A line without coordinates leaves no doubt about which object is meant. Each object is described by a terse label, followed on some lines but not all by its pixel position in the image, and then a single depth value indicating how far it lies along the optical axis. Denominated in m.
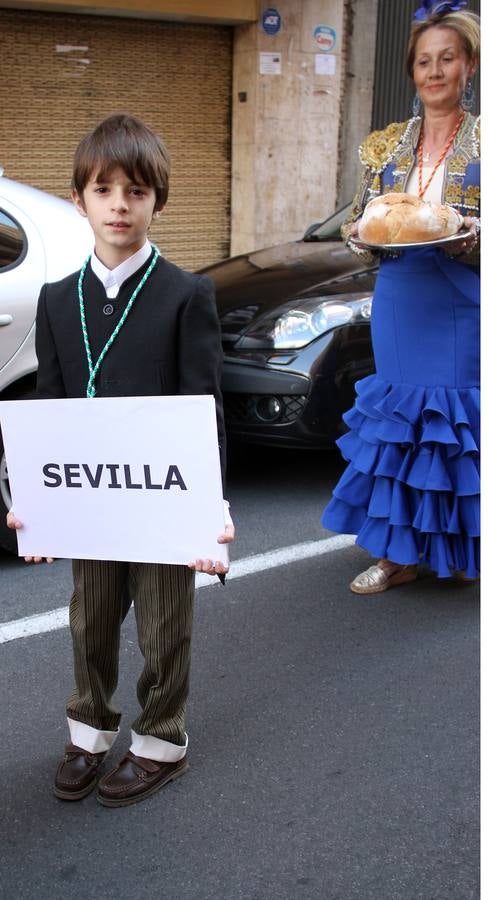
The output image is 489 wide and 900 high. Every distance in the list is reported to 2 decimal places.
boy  2.46
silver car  4.27
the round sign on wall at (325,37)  10.98
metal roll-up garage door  9.49
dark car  5.14
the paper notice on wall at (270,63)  10.70
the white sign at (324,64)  11.04
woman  3.80
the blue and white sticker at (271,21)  10.62
